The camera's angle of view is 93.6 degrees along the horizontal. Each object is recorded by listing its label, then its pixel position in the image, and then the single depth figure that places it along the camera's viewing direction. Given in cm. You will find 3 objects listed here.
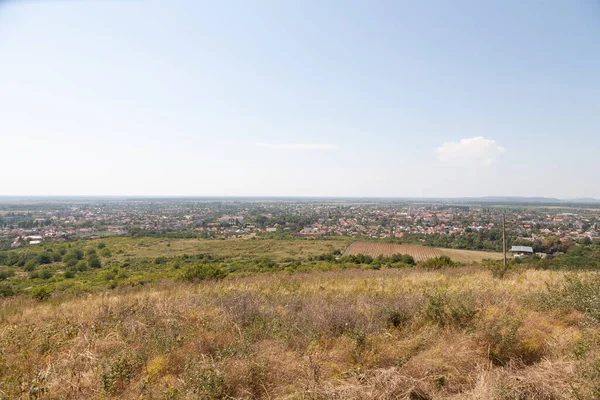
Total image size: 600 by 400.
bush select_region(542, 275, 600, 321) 579
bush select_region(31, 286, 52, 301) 1011
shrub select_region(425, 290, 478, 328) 583
